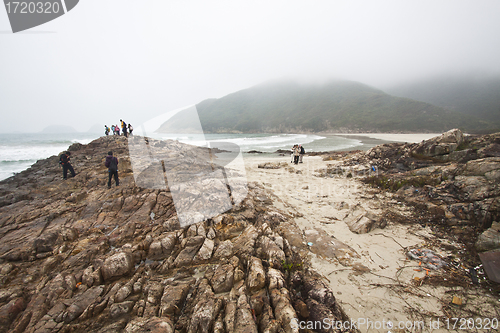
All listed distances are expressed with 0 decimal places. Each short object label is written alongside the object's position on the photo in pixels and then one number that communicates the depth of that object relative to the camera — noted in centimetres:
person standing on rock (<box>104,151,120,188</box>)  748
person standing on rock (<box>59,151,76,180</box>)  945
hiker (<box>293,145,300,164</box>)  1634
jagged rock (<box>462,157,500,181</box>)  567
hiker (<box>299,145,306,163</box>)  1690
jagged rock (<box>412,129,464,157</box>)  917
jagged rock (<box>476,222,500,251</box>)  407
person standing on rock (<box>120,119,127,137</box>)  2072
